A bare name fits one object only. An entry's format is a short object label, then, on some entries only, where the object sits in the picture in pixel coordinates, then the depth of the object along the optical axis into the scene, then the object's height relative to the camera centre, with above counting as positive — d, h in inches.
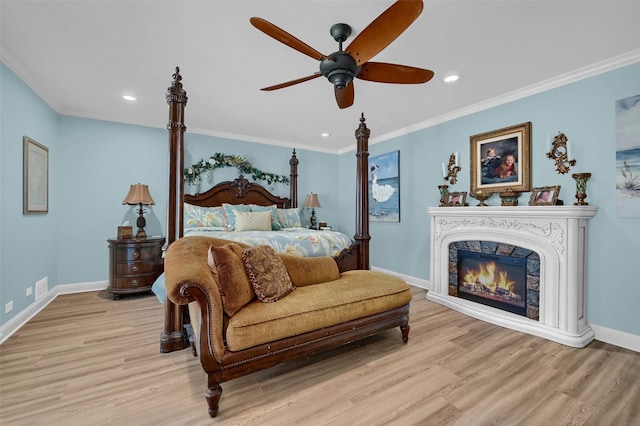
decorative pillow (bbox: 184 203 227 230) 158.4 -3.6
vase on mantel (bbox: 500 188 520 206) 123.0 +7.1
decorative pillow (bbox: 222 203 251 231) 162.3 +0.1
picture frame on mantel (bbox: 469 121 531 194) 121.3 +25.4
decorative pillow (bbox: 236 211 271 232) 156.3 -5.7
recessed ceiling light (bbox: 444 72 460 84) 107.3 +54.6
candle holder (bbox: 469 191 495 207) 132.2 +8.0
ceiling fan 56.7 +40.0
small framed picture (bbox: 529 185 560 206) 110.0 +7.1
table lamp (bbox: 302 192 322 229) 207.3 +8.0
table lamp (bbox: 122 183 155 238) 147.5 +6.3
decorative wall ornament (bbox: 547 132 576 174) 109.2 +24.3
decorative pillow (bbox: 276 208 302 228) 181.0 -4.4
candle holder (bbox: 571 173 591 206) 101.0 +10.1
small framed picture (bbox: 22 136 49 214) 112.3 +14.6
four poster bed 92.0 +8.1
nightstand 140.3 -28.6
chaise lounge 63.1 -26.1
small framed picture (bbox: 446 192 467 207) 143.8 +7.3
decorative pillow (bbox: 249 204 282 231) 170.1 -1.1
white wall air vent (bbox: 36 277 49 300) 122.6 -35.9
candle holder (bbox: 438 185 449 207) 148.5 +10.0
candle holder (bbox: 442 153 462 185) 148.5 +23.4
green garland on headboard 177.9 +29.8
